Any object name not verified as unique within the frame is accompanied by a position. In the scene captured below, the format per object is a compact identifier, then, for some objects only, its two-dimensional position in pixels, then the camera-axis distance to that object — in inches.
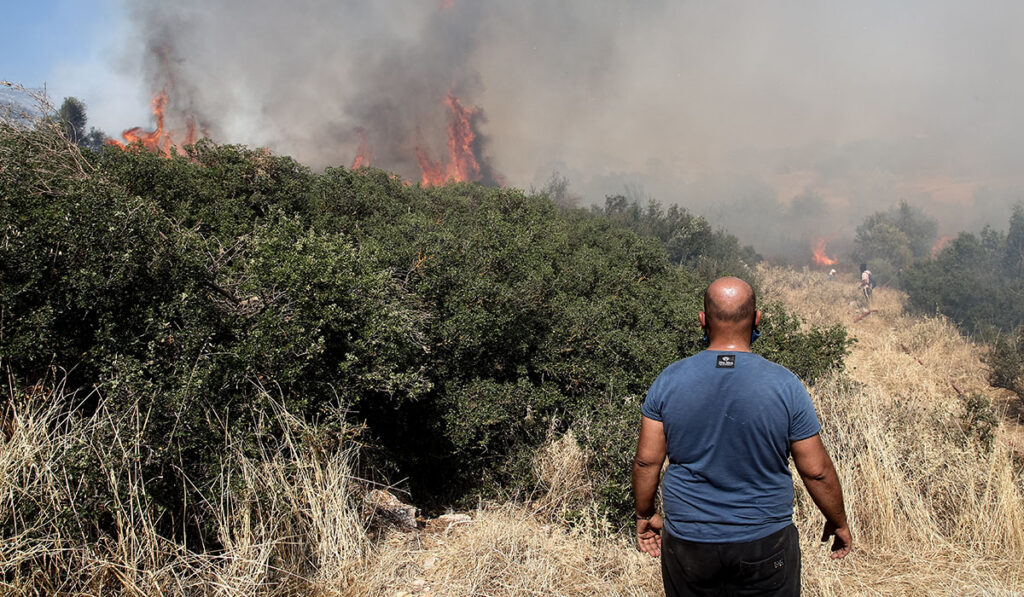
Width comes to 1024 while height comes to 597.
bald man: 84.8
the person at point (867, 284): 942.8
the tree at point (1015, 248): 1162.6
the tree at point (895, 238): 1507.1
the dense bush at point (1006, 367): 469.7
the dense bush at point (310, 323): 153.1
